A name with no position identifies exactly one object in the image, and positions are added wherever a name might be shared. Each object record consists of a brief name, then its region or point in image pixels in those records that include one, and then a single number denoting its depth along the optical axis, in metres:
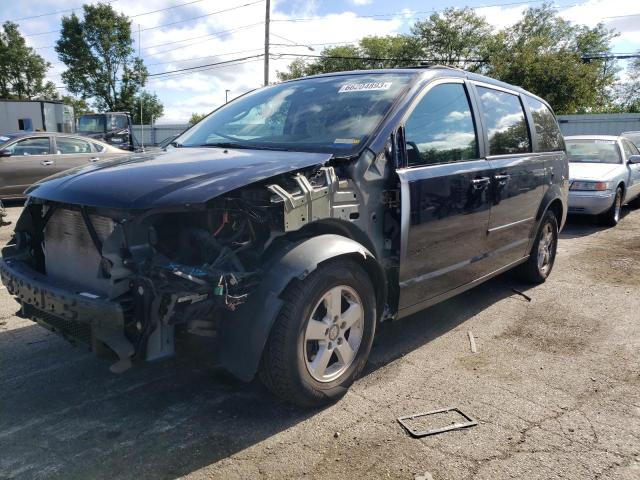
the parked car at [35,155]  10.47
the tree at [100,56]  44.12
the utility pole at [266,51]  28.27
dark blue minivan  2.46
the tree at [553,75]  31.11
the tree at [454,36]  50.91
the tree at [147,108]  46.53
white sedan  9.11
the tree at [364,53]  53.56
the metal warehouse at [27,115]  24.19
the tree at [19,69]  46.81
